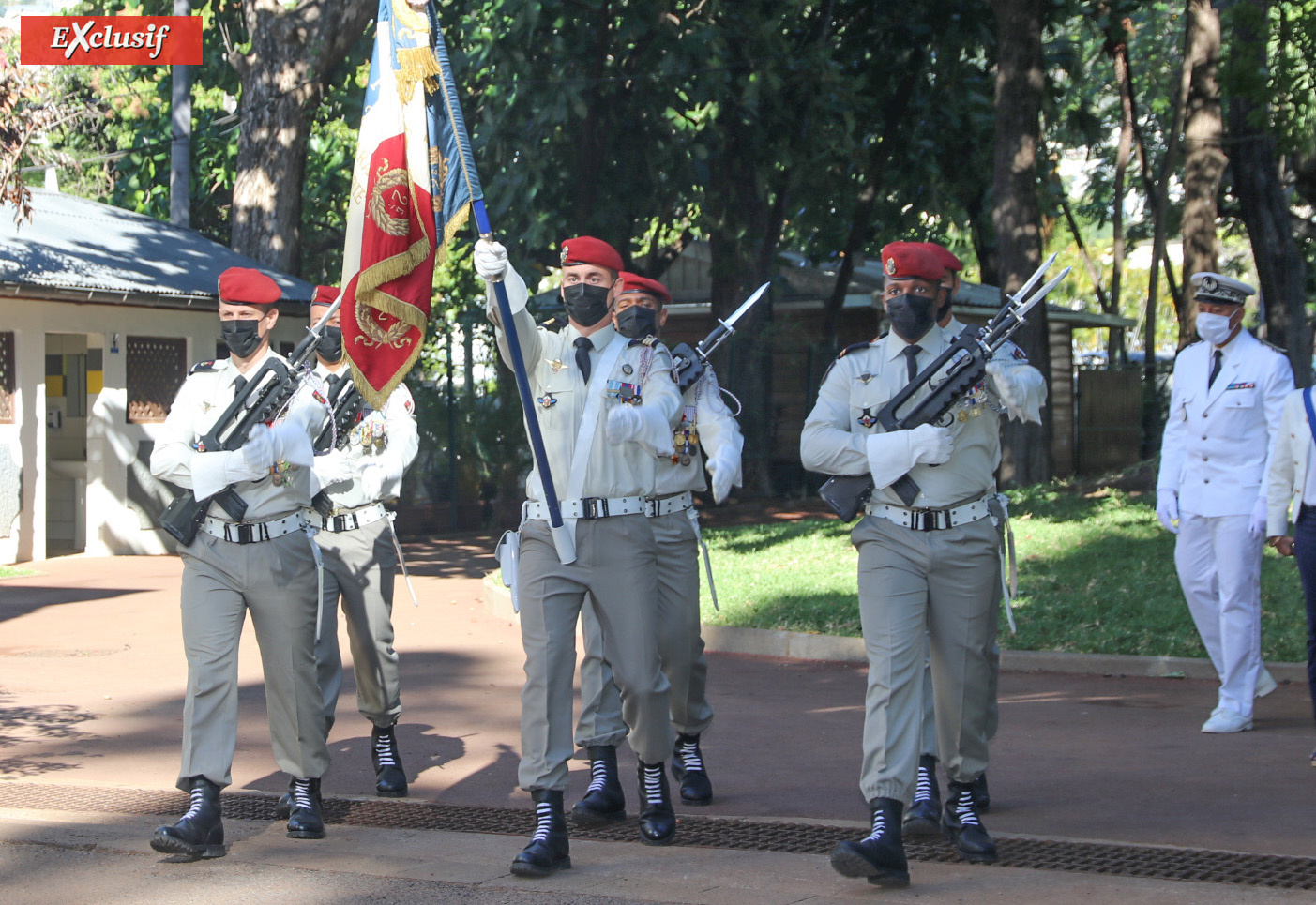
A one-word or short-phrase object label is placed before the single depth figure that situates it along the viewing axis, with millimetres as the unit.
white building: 16469
